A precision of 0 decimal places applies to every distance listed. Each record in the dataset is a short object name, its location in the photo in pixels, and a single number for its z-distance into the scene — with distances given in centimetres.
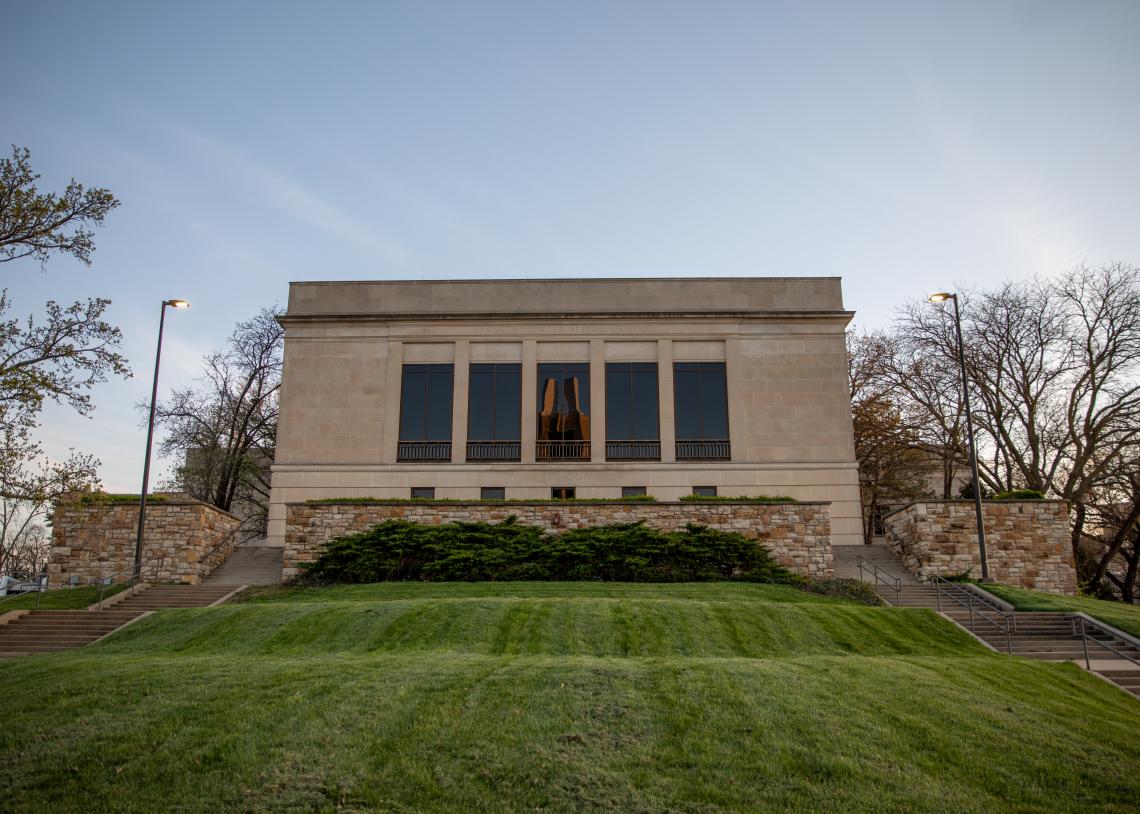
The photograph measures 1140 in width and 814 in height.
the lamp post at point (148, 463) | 2359
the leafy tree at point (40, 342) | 1633
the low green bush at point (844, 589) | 2159
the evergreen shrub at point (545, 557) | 2309
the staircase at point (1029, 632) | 1555
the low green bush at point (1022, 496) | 2598
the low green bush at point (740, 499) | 2487
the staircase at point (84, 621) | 1753
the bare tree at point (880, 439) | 3581
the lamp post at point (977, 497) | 2322
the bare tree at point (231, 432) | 3628
